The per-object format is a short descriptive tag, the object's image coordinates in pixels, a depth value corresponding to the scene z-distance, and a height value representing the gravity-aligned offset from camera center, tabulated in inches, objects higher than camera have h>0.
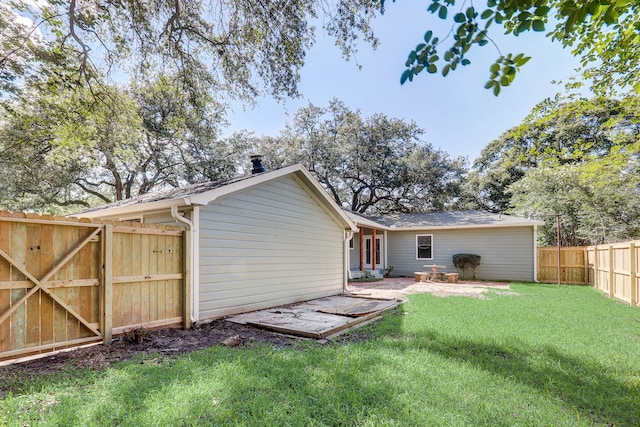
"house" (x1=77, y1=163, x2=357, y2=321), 229.8 -10.9
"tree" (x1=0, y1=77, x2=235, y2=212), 310.5 +111.2
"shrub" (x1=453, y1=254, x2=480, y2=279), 571.2 -72.1
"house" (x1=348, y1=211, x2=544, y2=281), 548.7 -40.5
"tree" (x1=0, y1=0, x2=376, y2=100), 248.8 +157.7
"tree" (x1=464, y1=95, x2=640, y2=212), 267.4 +106.3
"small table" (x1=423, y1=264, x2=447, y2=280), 544.1 -87.4
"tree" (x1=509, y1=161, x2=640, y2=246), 604.4 +31.3
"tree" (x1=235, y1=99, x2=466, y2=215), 863.1 +188.7
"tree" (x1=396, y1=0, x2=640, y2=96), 66.8 +44.1
